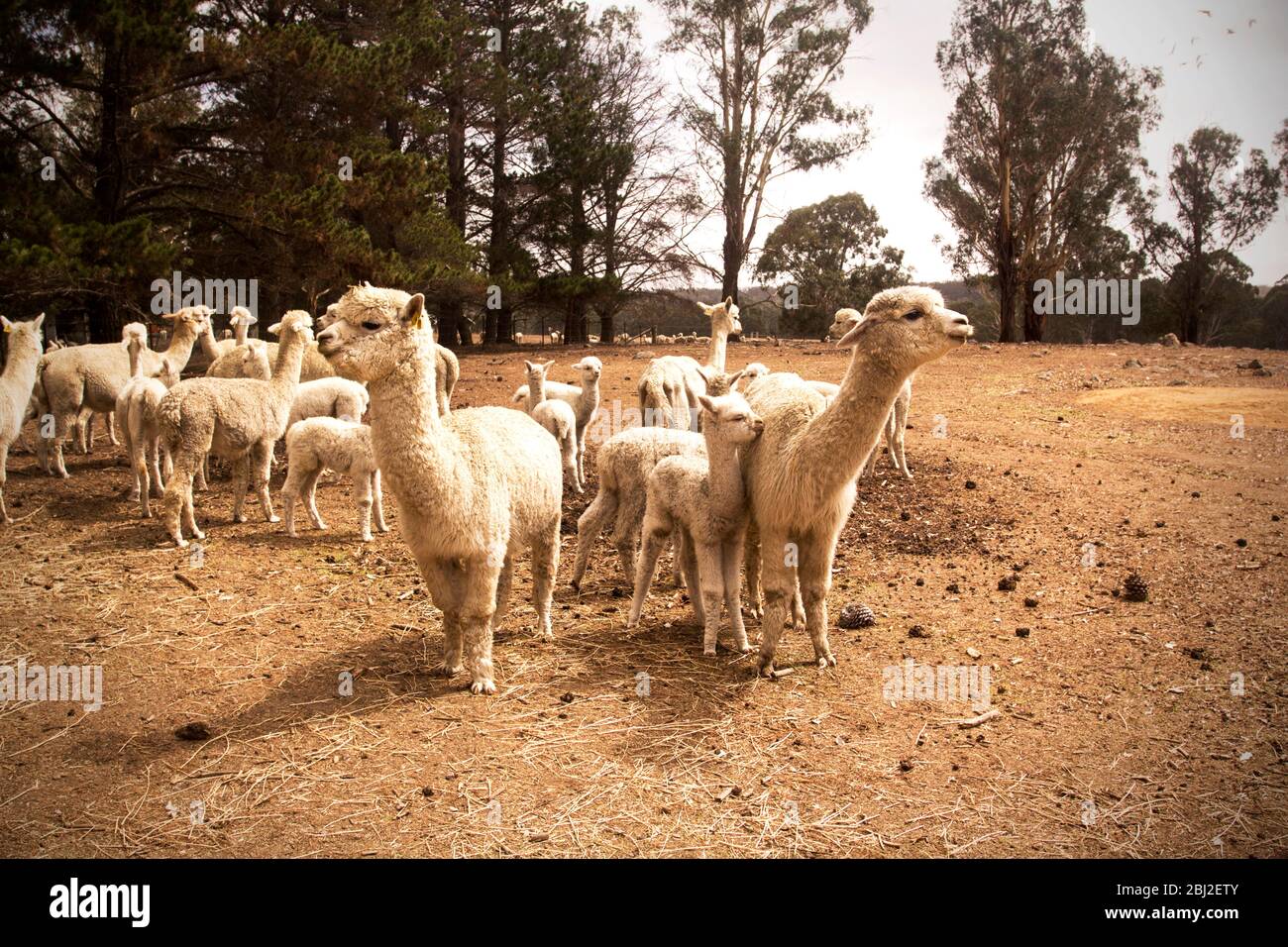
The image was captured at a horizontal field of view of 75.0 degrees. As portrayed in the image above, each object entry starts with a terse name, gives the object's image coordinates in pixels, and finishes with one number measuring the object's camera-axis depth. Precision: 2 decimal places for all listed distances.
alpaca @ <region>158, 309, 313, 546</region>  8.77
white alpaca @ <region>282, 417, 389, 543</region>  9.06
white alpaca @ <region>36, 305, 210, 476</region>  11.50
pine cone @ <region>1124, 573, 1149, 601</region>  6.94
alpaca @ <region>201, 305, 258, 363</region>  11.55
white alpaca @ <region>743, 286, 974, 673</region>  5.02
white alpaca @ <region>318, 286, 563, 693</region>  4.93
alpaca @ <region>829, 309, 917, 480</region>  10.79
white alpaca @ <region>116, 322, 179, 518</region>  9.57
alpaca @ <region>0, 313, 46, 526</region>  9.53
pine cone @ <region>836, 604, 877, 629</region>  6.86
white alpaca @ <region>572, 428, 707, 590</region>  7.25
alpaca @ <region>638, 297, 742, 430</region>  9.77
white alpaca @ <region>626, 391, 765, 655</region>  5.88
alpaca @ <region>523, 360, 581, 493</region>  10.09
